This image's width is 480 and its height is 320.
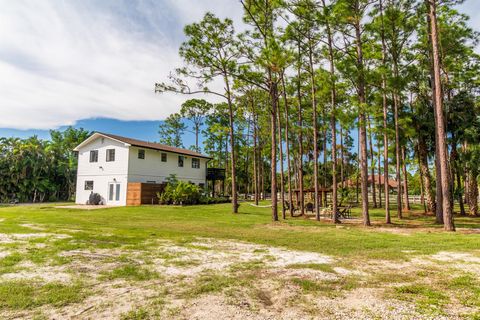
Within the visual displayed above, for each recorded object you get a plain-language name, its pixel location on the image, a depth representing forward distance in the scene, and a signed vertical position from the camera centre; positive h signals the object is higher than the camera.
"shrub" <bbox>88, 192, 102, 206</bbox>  25.36 -0.93
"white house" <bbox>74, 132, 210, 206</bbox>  24.92 +1.98
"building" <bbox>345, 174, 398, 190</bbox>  43.72 +1.18
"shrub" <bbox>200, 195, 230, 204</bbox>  25.84 -0.99
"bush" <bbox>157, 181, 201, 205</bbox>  23.64 -0.44
